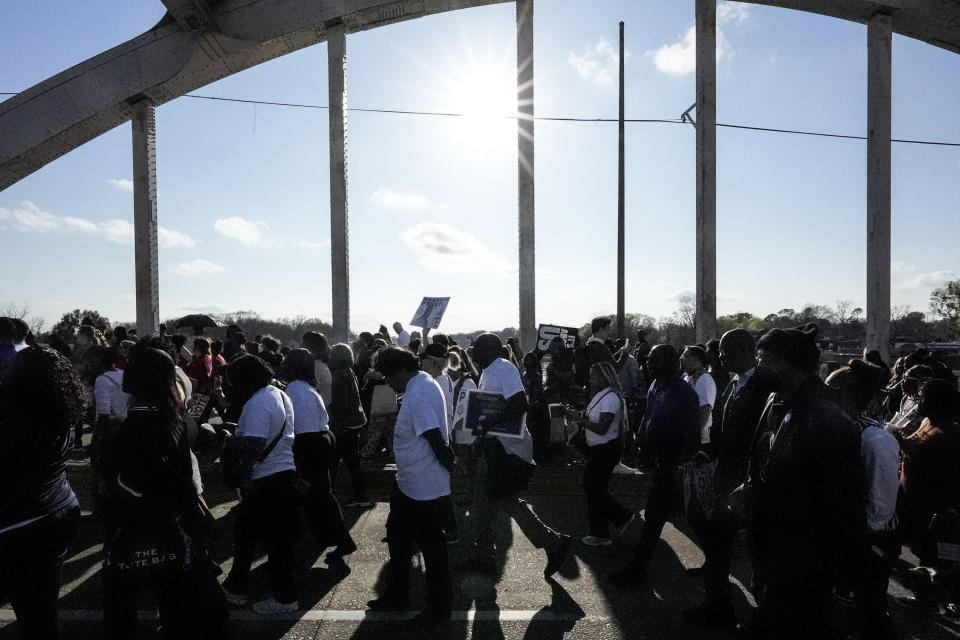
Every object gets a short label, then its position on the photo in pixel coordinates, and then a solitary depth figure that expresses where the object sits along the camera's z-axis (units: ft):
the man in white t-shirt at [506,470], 16.49
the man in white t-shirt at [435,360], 18.10
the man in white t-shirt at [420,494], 14.03
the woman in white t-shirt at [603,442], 18.78
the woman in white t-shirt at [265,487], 14.40
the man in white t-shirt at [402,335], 37.37
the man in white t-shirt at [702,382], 19.72
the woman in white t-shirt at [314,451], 17.56
